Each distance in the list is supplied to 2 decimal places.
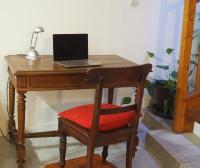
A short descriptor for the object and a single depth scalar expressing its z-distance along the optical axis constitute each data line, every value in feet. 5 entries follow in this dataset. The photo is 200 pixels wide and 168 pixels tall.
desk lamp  7.91
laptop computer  7.82
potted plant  9.70
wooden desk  6.86
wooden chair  5.84
